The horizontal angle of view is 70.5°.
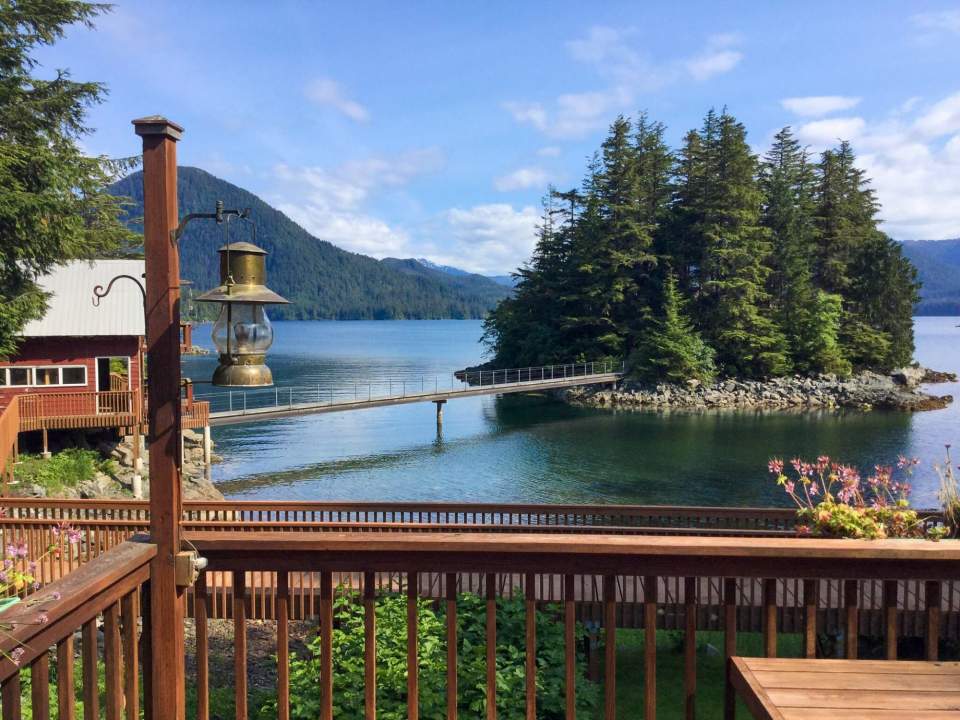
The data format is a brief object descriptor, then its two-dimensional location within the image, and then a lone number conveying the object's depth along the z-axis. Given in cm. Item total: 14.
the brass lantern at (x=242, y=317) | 271
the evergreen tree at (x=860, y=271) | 4322
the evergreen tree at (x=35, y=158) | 1262
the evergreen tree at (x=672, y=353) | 3928
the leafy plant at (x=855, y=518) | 328
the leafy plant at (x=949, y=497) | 404
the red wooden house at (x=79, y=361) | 1786
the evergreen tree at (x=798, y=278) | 4122
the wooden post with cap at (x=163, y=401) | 233
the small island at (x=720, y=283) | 3984
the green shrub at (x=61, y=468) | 1485
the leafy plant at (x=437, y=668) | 390
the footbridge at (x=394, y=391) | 2380
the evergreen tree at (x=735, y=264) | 4109
